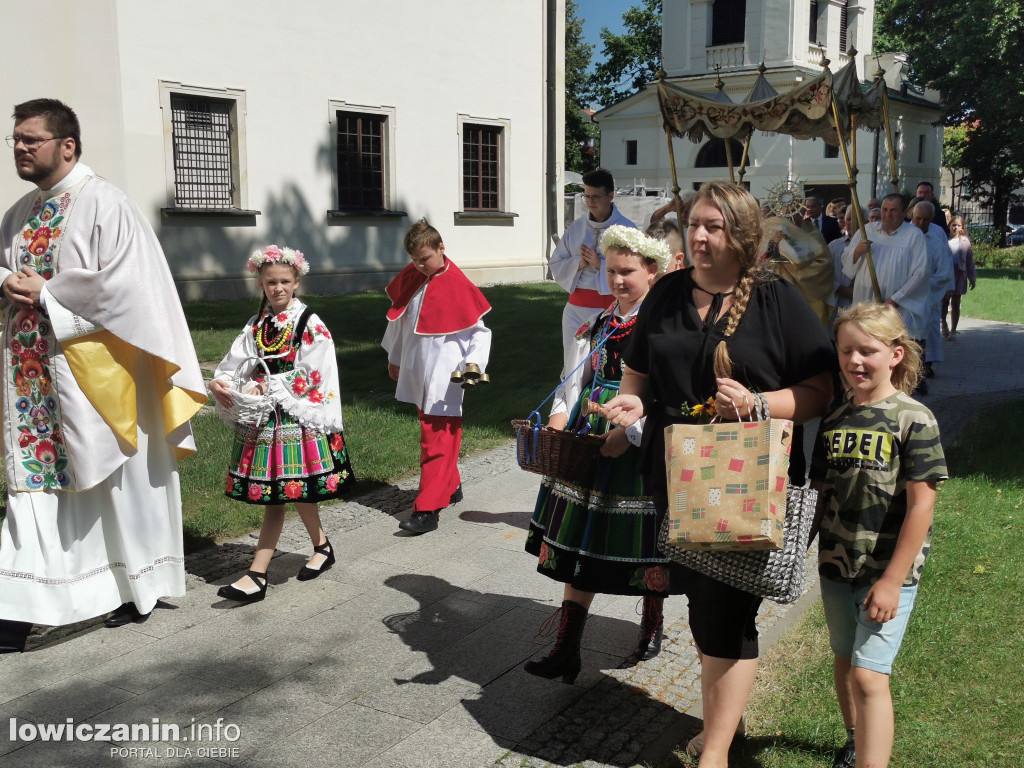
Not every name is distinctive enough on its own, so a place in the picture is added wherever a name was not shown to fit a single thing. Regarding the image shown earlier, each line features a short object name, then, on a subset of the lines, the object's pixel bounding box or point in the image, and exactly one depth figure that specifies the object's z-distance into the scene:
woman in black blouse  3.17
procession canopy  9.27
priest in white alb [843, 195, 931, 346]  9.93
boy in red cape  6.65
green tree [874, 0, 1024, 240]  35.78
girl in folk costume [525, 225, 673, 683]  4.08
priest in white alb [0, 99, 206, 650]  4.61
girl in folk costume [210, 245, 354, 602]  5.27
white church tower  41.75
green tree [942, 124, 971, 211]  54.91
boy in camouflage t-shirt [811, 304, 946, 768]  3.11
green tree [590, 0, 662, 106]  58.94
